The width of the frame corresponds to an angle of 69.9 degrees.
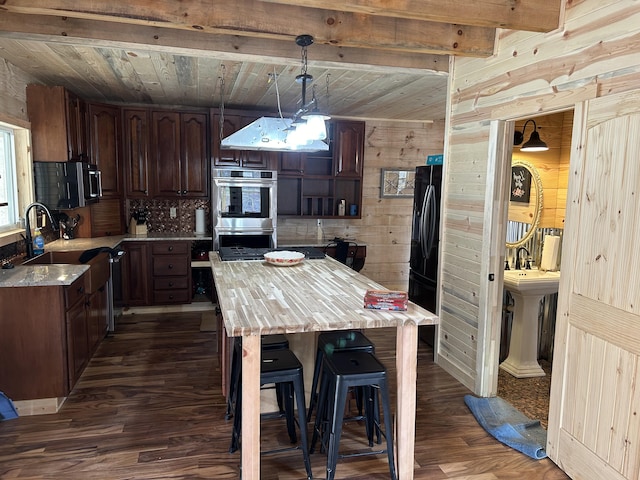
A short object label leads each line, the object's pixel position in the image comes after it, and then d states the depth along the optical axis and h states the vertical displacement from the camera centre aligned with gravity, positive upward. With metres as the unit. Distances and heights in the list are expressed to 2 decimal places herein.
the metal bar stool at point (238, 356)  2.54 -0.97
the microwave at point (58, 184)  3.91 -0.04
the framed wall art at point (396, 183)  6.04 +0.04
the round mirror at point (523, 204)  3.79 -0.13
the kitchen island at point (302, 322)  1.99 -0.60
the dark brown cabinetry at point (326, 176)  5.49 +0.10
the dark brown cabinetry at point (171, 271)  4.94 -0.97
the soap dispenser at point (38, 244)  3.72 -0.54
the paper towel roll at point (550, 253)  3.62 -0.50
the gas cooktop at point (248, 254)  3.61 -0.58
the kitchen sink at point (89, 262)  3.50 -0.68
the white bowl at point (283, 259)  3.35 -0.55
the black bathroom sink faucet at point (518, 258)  3.82 -0.59
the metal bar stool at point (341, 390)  2.16 -1.01
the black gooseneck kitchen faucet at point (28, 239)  3.45 -0.46
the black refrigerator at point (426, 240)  3.98 -0.49
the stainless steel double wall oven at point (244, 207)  5.02 -0.27
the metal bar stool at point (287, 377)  2.22 -0.94
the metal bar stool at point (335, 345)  2.50 -0.88
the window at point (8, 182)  3.62 -0.03
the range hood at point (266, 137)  3.51 +0.35
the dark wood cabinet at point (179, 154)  5.02 +0.31
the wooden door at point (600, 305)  1.98 -0.54
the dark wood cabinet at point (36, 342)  2.76 -1.00
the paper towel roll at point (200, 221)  5.41 -0.46
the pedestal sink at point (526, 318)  3.44 -1.01
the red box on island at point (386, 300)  2.21 -0.56
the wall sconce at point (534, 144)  3.47 +0.34
